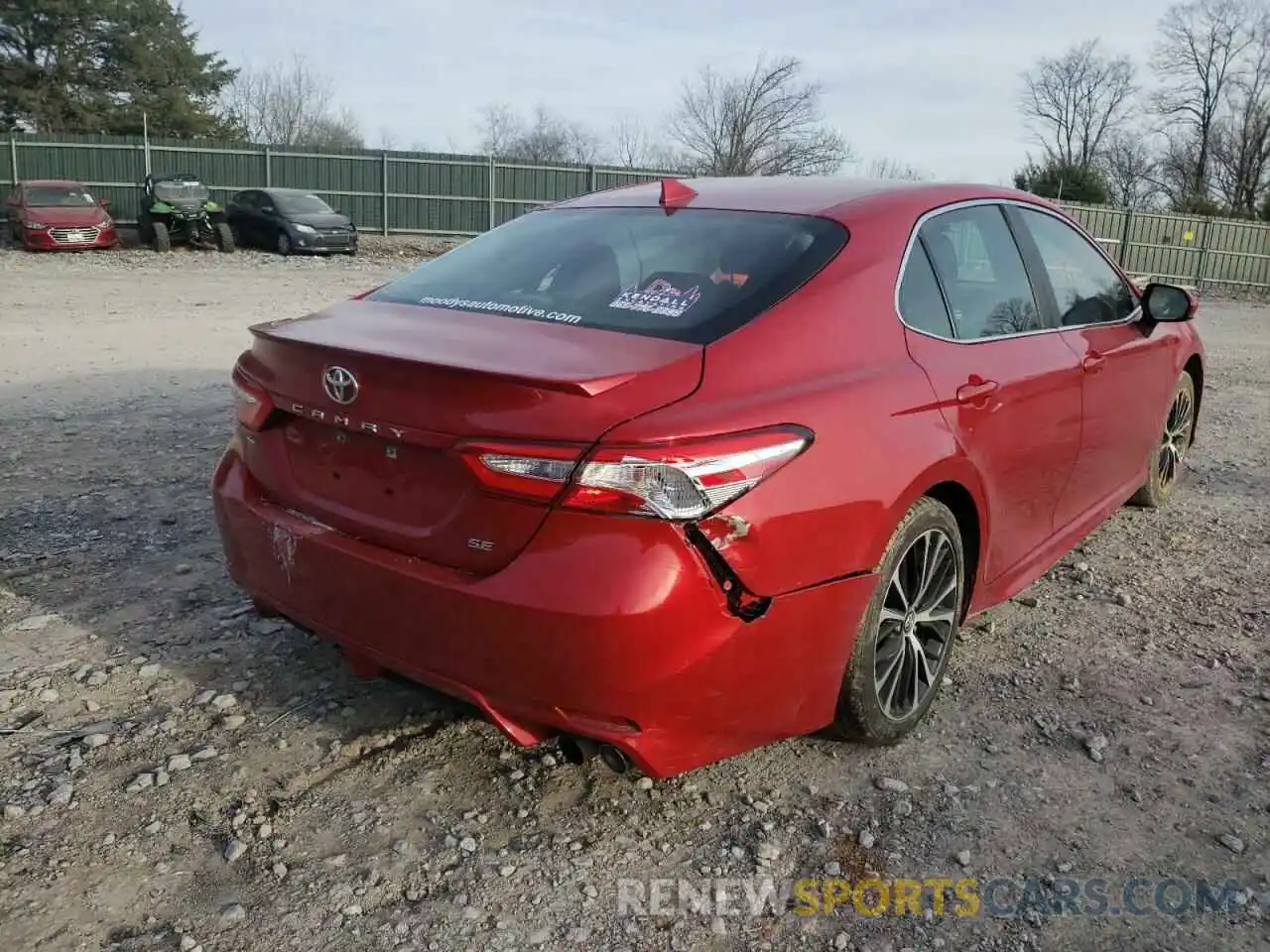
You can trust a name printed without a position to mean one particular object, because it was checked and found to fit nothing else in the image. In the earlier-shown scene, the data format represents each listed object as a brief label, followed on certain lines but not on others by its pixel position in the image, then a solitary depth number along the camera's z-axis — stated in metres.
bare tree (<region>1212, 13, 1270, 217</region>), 47.97
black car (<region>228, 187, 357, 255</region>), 22.50
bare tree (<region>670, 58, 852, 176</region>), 39.56
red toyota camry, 2.29
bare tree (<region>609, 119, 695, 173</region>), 39.40
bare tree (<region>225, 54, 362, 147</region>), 58.66
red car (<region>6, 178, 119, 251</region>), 20.89
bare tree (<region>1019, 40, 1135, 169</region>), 58.31
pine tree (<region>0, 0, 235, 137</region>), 35.06
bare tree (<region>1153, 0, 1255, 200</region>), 50.28
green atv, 22.48
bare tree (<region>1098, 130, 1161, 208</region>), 53.72
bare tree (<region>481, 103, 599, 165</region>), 59.97
